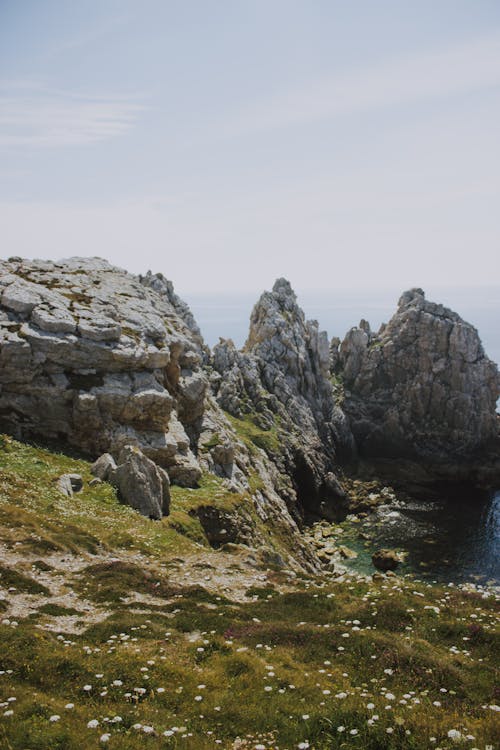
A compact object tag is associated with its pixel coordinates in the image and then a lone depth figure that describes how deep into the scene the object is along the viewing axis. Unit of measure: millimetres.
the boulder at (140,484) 39562
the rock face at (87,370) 45750
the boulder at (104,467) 42000
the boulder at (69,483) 38125
